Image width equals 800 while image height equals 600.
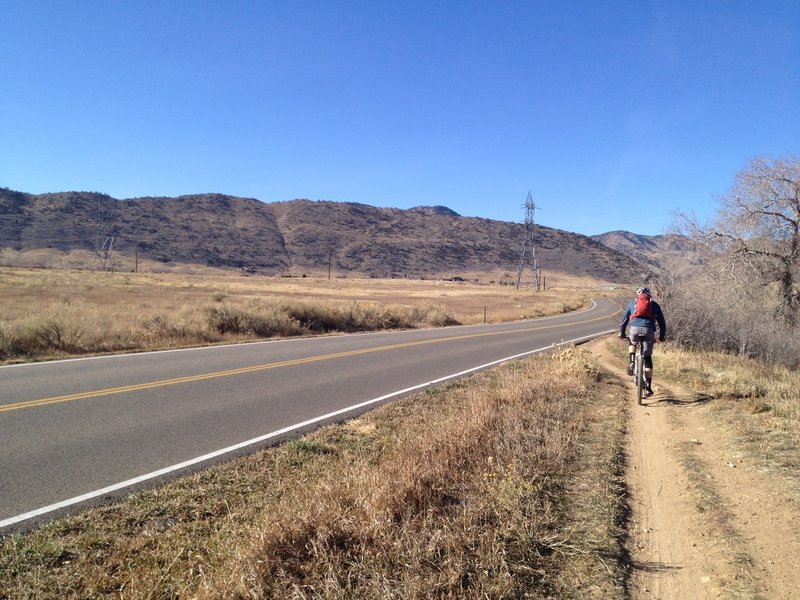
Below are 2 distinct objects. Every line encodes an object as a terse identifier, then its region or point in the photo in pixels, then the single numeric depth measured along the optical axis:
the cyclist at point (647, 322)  8.55
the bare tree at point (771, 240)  15.63
